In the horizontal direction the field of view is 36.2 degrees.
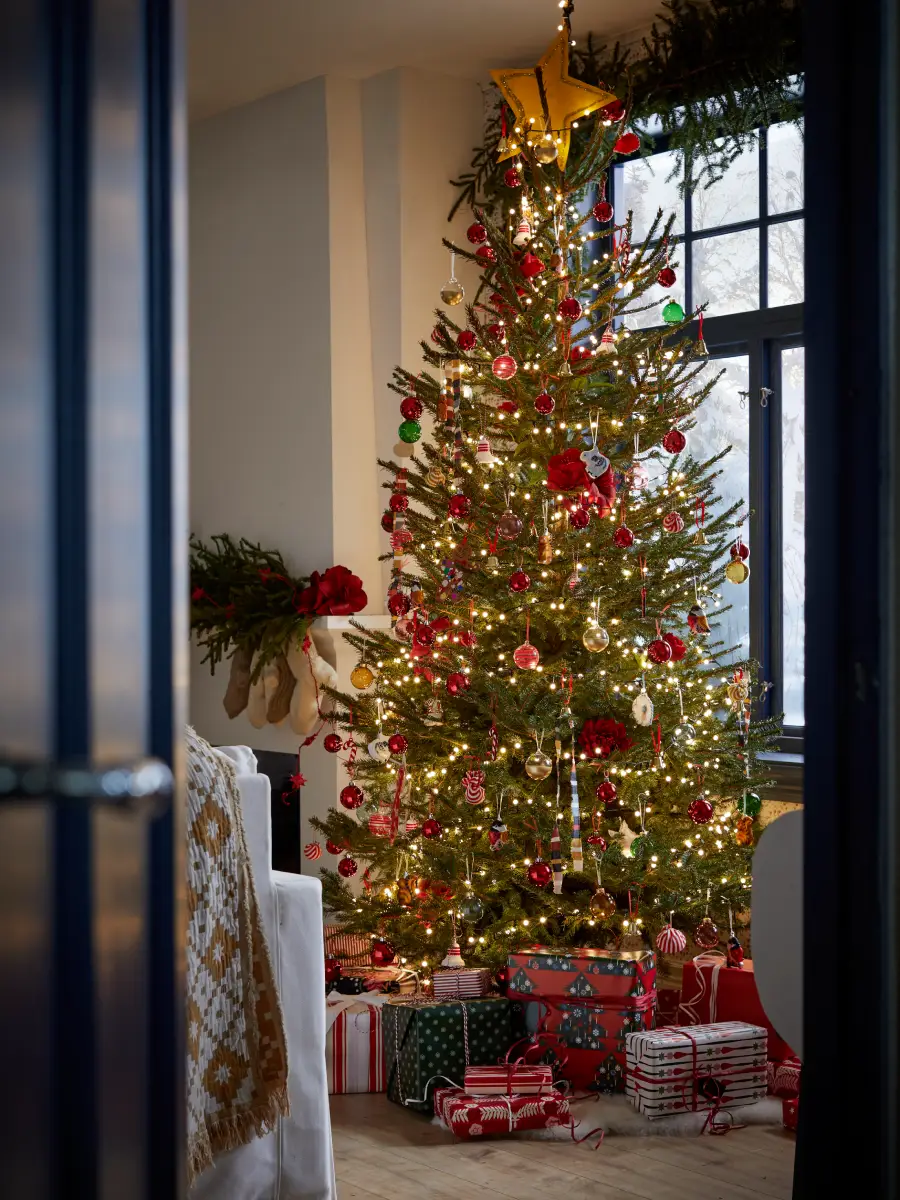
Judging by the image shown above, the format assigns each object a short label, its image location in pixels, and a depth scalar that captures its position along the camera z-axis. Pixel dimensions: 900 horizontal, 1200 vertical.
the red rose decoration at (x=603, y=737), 3.51
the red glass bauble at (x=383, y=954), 3.70
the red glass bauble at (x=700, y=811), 3.46
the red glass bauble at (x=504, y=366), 3.48
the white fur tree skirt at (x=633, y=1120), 3.07
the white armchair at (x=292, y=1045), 2.51
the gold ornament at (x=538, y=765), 3.33
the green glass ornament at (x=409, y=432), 3.69
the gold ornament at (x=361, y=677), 3.75
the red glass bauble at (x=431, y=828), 3.53
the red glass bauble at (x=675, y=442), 3.45
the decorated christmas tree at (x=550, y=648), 3.53
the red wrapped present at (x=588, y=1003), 3.28
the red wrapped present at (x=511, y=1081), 3.11
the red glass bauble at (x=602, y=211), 3.55
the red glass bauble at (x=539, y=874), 3.40
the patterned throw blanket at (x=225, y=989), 2.21
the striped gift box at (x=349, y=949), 4.16
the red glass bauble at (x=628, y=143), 3.58
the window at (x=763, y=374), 4.34
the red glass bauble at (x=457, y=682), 3.52
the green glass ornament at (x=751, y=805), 3.56
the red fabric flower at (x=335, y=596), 4.76
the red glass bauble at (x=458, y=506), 3.55
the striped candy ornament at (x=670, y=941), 3.45
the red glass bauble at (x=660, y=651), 3.37
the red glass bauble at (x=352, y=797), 3.75
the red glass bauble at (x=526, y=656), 3.37
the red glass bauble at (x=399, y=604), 3.68
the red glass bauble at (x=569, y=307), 3.46
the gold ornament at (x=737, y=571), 3.62
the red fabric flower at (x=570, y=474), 3.35
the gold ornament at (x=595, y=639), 3.31
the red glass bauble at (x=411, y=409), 3.72
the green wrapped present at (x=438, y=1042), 3.23
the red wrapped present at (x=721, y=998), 3.44
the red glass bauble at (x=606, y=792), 3.39
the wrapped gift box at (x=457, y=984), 3.44
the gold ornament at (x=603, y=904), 3.40
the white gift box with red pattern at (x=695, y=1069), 3.13
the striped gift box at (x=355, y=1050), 3.42
